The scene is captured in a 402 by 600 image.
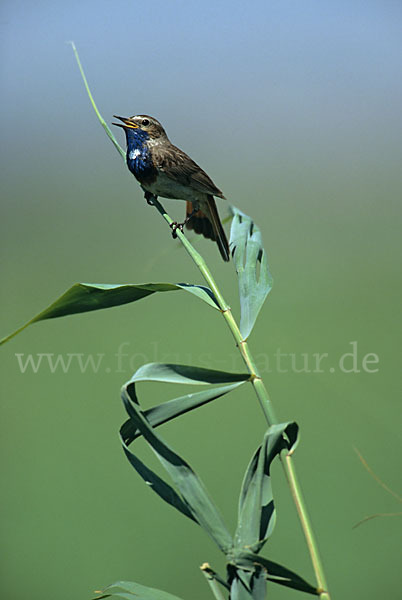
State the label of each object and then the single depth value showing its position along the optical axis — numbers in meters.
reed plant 6.77
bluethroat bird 7.57
